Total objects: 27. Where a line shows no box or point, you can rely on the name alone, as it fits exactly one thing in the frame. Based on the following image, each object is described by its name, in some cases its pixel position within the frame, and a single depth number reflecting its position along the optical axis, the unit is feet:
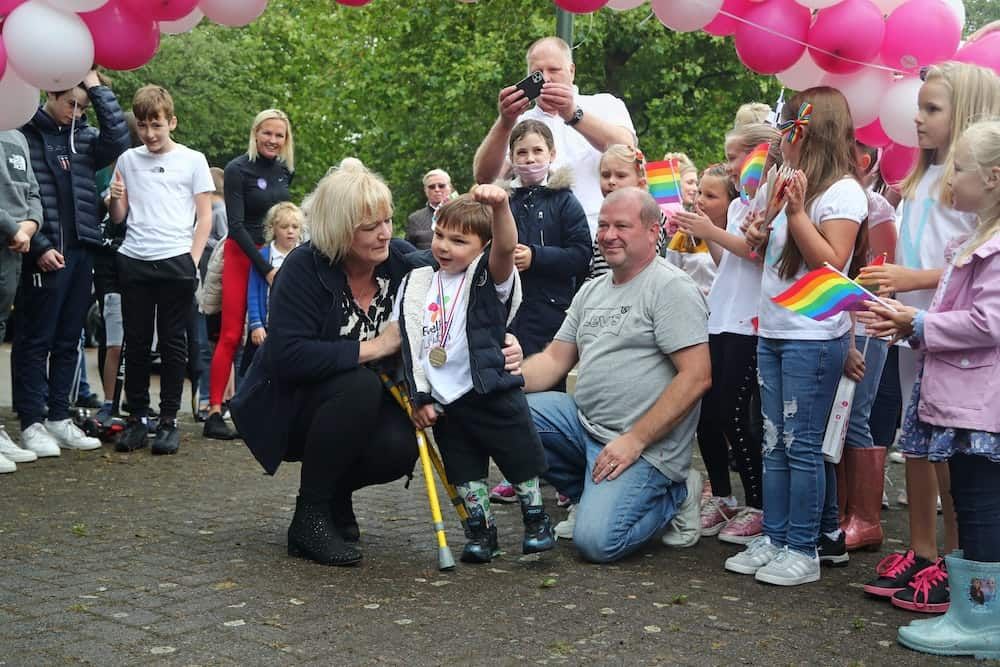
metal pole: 32.19
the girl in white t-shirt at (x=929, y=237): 15.34
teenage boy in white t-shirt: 25.44
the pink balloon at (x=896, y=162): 19.69
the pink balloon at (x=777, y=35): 18.66
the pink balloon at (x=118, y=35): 17.62
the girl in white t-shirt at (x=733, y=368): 18.33
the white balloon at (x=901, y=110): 18.30
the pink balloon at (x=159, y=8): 17.75
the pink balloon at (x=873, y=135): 19.25
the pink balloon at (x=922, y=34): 18.31
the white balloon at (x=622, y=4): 19.76
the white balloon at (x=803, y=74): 19.36
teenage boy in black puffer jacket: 24.52
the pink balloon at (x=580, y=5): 18.86
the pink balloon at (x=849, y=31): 18.28
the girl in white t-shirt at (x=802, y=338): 16.05
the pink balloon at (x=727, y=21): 19.01
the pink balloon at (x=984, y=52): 17.37
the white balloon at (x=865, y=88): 18.71
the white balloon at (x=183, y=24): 19.03
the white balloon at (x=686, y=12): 18.67
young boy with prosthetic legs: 16.48
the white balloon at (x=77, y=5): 16.93
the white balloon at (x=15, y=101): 17.42
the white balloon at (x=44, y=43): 16.66
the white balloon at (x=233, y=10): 18.42
